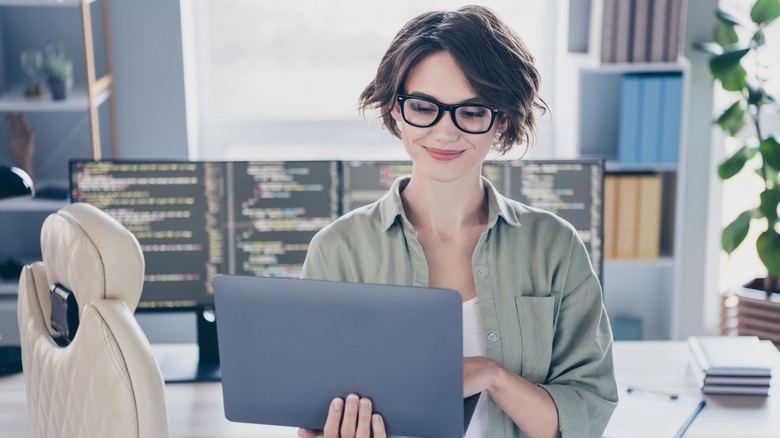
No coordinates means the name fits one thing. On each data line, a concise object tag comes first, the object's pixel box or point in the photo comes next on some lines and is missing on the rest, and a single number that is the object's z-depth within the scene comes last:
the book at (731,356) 1.99
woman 1.43
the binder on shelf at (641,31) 3.12
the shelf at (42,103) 2.91
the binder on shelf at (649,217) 3.20
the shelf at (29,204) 2.98
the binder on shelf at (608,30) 3.14
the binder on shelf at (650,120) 3.16
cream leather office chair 1.27
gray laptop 1.34
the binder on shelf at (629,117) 3.17
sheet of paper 1.83
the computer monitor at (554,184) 2.17
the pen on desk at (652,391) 1.99
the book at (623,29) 3.13
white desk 1.87
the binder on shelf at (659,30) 3.12
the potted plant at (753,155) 2.98
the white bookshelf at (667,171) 3.24
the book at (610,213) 3.22
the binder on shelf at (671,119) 3.15
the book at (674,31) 3.13
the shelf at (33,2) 2.83
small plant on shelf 2.98
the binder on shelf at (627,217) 3.20
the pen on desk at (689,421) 1.82
